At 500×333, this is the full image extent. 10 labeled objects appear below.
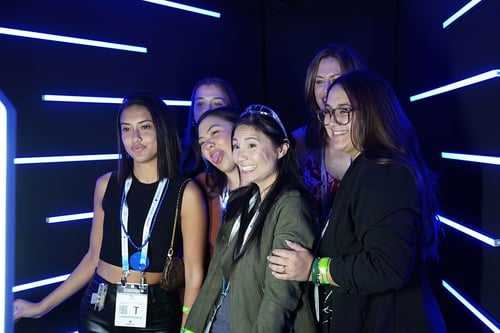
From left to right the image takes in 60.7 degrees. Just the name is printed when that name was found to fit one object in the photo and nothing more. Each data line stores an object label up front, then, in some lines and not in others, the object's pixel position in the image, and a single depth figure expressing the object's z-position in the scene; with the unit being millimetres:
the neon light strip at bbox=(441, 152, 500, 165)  1828
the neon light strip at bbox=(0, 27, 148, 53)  2243
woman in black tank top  1916
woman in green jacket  1573
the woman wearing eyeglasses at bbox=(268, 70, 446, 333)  1327
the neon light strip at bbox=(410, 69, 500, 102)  1801
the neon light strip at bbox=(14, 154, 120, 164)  2297
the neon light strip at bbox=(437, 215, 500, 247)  1775
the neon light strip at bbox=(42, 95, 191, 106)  2373
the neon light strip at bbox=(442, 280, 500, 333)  1787
